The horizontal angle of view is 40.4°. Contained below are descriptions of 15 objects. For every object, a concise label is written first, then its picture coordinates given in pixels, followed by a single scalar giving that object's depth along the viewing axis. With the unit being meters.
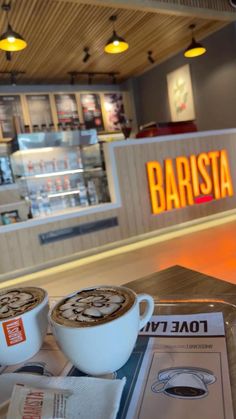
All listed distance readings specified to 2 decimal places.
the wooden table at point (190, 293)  0.71
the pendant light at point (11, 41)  3.72
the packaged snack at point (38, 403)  0.42
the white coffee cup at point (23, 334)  0.55
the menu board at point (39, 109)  7.14
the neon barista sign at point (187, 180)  4.11
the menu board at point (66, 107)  7.37
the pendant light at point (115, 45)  4.51
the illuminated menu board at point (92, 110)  7.61
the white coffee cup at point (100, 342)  0.49
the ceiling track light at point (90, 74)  7.06
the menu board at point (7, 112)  6.87
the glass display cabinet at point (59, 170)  3.72
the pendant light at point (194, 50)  5.14
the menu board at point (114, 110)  7.89
